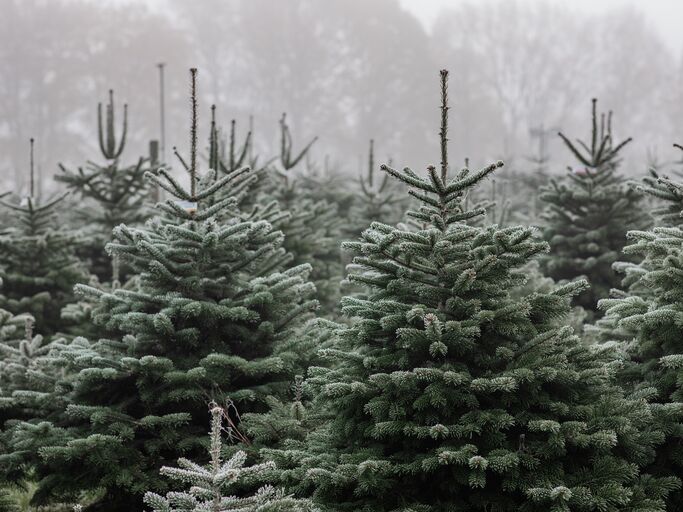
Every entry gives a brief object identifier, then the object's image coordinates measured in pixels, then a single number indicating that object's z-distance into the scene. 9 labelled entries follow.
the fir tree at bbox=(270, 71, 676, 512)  8.92
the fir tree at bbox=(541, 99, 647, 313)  18.62
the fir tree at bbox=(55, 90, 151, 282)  20.64
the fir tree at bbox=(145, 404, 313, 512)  6.93
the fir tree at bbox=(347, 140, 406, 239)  23.88
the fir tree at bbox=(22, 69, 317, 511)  11.31
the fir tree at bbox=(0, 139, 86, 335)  17.64
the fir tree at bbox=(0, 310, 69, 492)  11.73
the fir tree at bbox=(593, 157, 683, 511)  10.05
